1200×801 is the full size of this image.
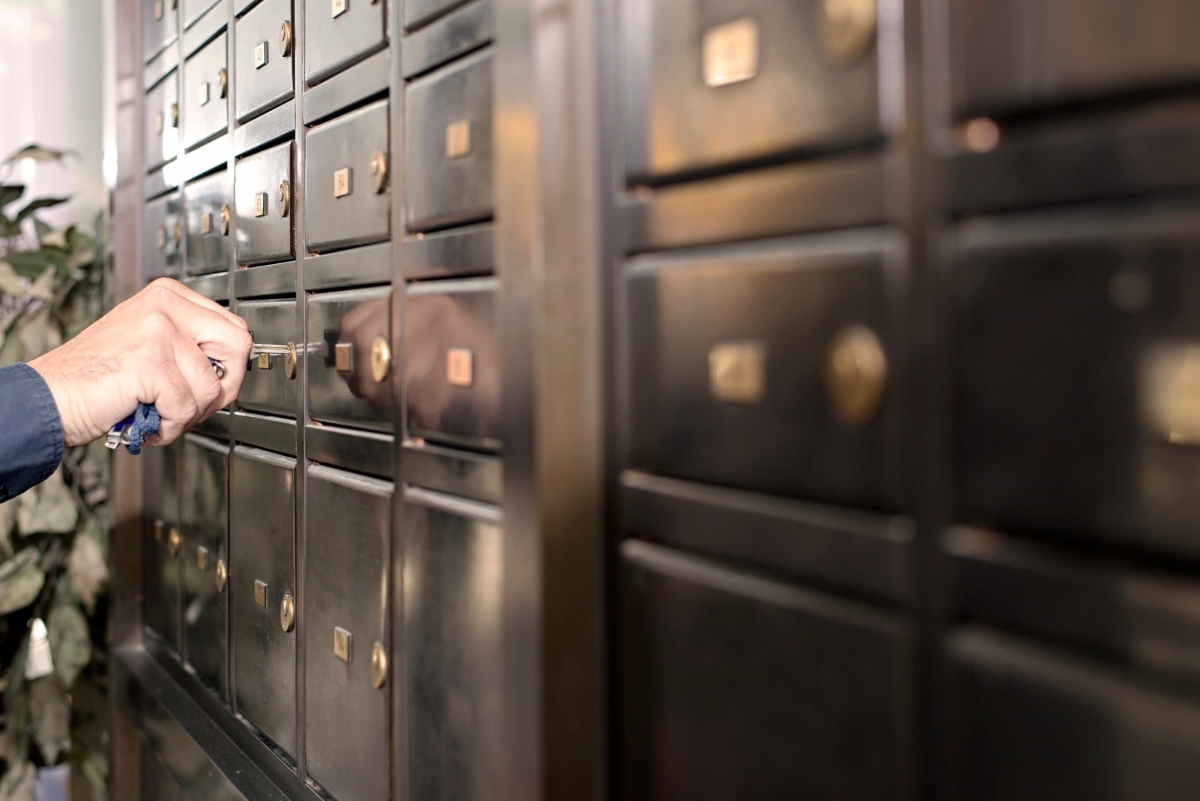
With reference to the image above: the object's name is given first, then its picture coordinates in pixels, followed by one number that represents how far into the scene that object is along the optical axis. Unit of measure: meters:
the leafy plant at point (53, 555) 2.23
